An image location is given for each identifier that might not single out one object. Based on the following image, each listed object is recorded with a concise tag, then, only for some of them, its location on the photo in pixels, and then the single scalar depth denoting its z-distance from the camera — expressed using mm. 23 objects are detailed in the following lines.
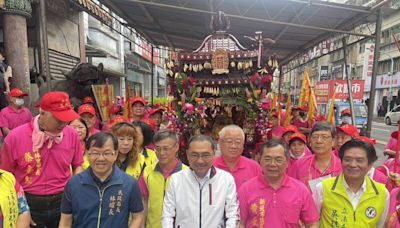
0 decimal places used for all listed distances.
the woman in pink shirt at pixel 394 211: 1945
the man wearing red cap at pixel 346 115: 6727
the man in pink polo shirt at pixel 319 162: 2855
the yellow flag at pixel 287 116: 5824
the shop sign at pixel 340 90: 11148
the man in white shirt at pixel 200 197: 2074
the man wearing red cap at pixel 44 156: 2387
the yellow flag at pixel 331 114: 5222
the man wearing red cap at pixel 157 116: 5387
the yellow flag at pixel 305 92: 6814
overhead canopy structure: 5535
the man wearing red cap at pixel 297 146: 3506
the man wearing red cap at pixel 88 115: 3948
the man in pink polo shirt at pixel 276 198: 2088
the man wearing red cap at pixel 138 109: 5102
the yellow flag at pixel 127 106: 5727
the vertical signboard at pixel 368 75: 16938
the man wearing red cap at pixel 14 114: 4930
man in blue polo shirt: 2021
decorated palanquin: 4382
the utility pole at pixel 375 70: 5188
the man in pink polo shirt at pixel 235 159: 2727
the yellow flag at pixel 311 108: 6309
